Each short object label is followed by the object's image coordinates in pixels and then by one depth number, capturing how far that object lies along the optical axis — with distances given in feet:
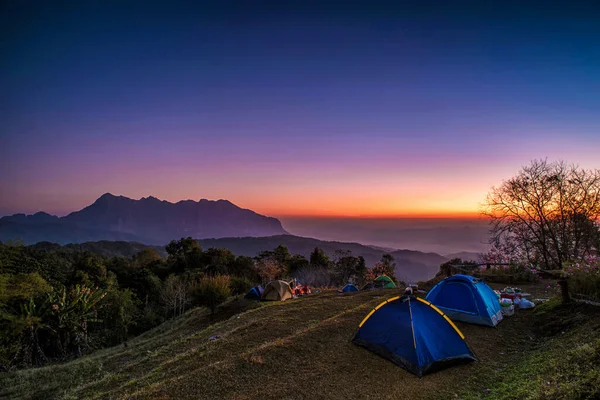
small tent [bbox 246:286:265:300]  83.87
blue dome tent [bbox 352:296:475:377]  23.61
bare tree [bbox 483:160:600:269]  63.21
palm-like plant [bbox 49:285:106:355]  75.60
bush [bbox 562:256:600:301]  29.27
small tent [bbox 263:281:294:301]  78.48
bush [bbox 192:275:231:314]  77.69
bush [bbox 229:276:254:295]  113.39
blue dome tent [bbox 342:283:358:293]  79.46
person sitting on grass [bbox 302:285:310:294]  86.29
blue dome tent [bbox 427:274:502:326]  32.02
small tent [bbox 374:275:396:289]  82.84
